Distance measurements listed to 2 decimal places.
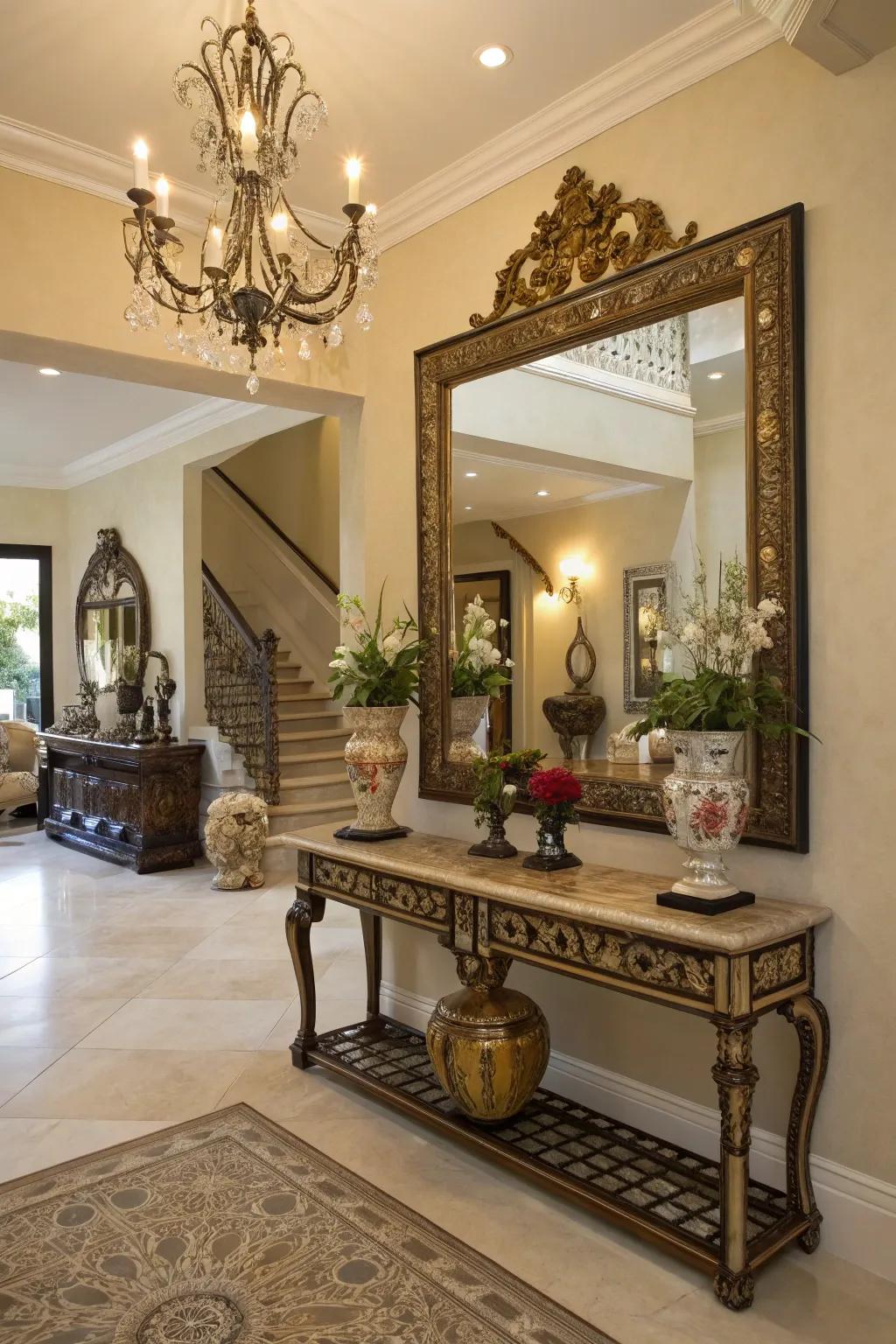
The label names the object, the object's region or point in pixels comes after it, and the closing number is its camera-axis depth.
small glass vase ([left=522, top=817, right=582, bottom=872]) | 2.82
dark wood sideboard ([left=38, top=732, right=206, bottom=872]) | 6.93
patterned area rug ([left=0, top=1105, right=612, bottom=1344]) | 2.15
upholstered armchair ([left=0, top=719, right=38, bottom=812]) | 8.45
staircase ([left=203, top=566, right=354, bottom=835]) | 6.93
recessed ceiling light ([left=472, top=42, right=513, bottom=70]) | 2.71
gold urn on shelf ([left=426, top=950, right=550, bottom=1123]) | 2.82
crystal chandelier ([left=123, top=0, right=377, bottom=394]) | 2.19
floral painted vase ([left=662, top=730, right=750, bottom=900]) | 2.34
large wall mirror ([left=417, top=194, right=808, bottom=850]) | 2.50
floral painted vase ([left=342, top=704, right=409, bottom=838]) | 3.38
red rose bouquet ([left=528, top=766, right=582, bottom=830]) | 2.74
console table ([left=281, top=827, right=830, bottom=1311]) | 2.19
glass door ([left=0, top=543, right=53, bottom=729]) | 8.94
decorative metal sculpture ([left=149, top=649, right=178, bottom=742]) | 7.21
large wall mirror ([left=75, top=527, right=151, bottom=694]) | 7.88
